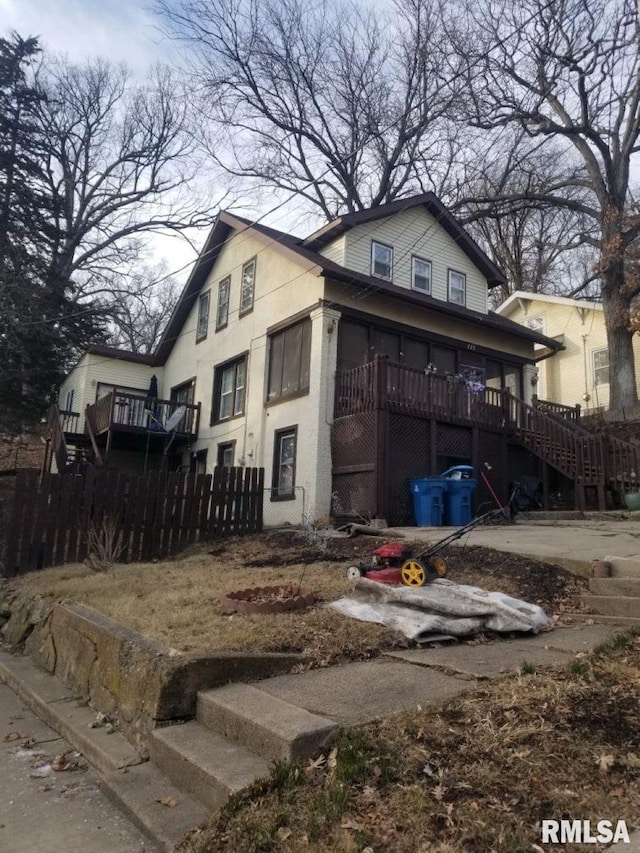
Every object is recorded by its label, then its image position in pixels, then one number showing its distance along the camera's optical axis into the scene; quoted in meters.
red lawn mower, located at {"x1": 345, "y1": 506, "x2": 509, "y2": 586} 5.64
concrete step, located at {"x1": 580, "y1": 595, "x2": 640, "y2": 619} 5.41
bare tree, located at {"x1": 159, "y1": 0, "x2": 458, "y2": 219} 23.91
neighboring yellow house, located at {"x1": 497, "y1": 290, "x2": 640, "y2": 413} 25.23
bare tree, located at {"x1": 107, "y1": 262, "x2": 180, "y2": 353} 28.44
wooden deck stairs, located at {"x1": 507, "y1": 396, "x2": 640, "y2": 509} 13.73
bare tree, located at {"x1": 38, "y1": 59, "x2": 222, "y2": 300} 29.97
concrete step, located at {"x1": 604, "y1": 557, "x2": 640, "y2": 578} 6.23
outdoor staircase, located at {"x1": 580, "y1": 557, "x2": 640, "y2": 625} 5.42
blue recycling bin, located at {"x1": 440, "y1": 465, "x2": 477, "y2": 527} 12.91
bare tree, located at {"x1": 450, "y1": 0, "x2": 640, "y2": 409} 19.28
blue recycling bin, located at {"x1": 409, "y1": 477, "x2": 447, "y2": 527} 12.66
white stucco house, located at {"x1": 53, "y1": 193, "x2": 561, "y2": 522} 13.75
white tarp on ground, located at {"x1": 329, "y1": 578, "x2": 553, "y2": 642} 4.85
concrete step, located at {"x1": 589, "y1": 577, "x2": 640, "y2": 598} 5.72
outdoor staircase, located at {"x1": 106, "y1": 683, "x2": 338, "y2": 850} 2.78
